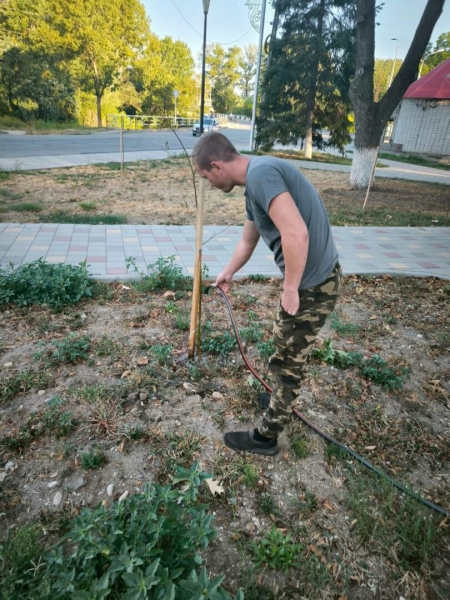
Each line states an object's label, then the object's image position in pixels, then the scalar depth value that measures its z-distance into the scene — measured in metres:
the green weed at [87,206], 7.33
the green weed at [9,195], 7.60
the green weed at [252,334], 3.52
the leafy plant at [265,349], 3.27
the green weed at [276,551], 1.75
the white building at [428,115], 22.92
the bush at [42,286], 3.78
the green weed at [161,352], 3.09
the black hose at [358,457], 2.06
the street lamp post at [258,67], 18.08
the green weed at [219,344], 3.28
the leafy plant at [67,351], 3.01
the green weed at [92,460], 2.19
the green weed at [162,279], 4.30
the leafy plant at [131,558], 1.33
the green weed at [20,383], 2.65
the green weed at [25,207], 6.86
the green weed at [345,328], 3.77
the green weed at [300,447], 2.39
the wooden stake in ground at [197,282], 2.61
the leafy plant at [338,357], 3.25
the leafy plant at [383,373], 3.04
